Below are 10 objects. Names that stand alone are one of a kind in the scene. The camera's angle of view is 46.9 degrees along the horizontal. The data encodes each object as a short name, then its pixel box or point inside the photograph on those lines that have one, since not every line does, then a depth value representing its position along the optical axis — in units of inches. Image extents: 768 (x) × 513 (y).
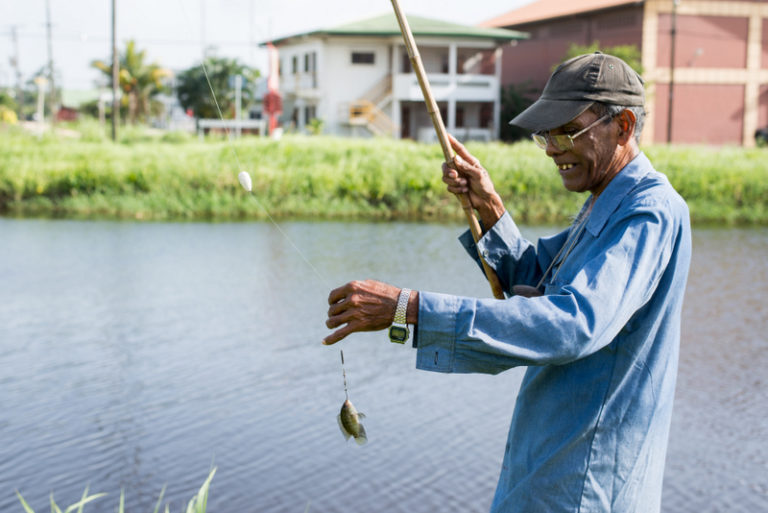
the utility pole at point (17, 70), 2033.3
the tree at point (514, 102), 1220.5
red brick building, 1169.4
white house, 1222.9
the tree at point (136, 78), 1770.4
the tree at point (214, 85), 1659.7
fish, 107.5
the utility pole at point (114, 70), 975.1
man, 61.6
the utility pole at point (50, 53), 1432.6
